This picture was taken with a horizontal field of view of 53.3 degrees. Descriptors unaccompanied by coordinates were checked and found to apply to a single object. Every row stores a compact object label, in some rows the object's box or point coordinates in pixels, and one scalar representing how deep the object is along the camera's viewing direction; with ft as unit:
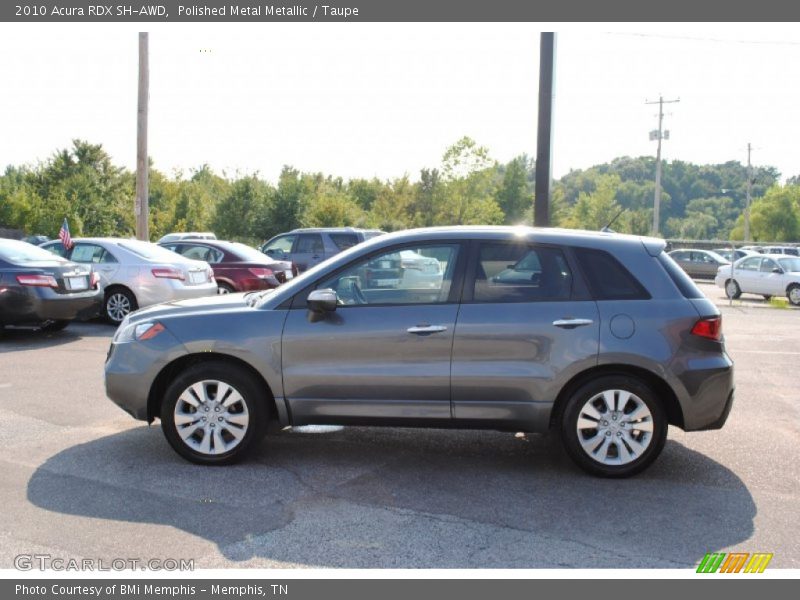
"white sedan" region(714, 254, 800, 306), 78.84
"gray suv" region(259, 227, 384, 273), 60.85
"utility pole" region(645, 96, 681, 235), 195.58
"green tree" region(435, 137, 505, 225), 208.54
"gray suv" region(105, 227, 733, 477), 17.93
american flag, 45.96
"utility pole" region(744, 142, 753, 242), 238.07
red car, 49.49
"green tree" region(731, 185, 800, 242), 263.70
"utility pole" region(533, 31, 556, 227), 34.19
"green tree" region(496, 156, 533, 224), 264.72
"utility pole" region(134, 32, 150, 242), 62.64
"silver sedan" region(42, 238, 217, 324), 43.45
